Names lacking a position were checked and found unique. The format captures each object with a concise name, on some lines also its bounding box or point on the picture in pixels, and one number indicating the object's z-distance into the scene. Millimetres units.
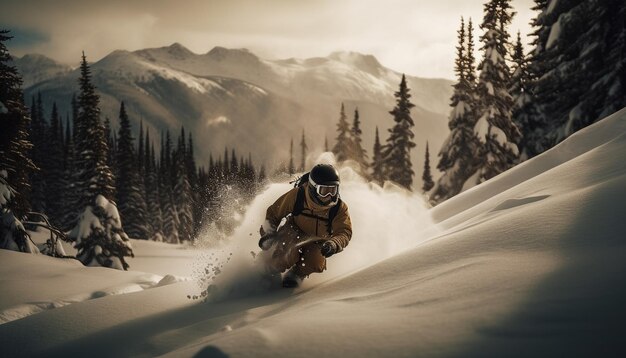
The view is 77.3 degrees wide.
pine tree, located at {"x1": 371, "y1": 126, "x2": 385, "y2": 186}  41094
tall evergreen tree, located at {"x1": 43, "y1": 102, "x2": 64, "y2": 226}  51344
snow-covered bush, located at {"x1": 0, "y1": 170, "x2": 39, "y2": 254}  14656
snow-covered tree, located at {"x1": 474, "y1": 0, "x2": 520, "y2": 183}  26219
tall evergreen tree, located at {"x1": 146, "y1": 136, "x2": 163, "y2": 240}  59062
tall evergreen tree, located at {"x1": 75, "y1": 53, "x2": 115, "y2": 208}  24922
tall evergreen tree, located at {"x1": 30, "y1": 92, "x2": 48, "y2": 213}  45781
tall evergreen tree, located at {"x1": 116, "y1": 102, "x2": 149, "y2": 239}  46031
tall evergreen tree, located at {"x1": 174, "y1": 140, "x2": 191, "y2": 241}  59281
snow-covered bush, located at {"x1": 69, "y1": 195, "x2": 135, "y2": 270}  24594
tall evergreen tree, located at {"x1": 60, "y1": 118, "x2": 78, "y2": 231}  45469
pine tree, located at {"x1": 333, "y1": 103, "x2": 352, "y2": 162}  45094
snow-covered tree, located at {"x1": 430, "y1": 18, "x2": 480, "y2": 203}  30656
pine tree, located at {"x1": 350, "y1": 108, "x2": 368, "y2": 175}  44938
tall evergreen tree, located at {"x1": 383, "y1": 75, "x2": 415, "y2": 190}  39125
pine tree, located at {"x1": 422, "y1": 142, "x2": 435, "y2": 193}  58500
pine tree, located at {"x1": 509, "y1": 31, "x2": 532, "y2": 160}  26781
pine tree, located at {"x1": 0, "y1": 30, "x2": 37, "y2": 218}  15047
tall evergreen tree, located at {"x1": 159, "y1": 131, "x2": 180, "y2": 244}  58406
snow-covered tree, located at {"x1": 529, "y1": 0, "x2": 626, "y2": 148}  14680
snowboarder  5711
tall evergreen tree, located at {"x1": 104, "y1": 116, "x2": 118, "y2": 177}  55500
